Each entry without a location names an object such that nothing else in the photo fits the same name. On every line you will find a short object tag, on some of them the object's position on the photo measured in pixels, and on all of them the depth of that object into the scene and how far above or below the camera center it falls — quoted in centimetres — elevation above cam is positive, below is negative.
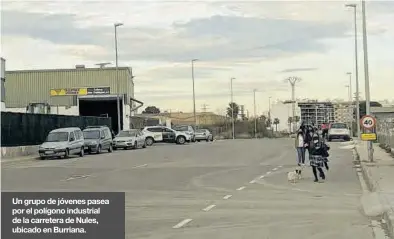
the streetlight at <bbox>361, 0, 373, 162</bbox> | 2742 +254
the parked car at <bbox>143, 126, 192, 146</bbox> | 5791 -68
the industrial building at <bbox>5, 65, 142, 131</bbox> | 7356 +438
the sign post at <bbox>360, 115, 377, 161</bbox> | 2539 -15
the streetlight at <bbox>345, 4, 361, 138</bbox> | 4075 +538
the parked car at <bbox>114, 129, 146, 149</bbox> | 4872 -83
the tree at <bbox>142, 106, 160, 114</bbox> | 17904 +483
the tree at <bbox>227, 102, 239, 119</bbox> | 12202 +287
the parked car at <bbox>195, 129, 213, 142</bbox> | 6869 -85
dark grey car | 4160 -66
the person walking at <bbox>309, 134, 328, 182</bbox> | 1904 -83
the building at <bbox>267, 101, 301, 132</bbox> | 12319 +237
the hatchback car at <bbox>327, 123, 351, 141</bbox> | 5775 -72
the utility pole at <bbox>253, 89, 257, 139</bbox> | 9382 -23
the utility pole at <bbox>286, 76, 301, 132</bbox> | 8637 +433
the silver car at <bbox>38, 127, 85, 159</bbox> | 3678 -80
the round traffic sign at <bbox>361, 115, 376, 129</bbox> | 2591 +3
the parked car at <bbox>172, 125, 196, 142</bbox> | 6222 -28
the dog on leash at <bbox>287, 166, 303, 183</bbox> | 1939 -146
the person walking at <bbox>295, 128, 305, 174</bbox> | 2036 -61
